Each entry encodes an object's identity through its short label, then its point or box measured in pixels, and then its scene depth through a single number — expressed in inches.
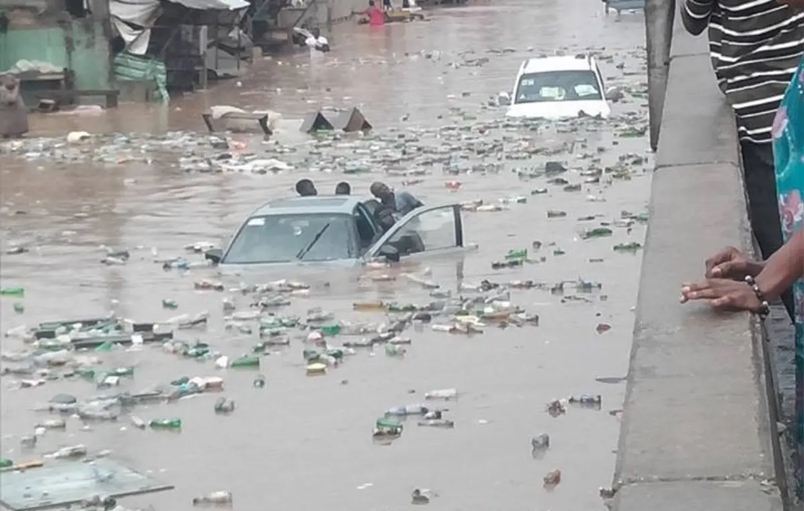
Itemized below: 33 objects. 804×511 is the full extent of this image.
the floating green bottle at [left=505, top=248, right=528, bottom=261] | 741.3
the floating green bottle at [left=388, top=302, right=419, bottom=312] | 632.4
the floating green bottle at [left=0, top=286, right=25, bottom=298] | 705.0
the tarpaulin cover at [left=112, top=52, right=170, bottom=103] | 1533.0
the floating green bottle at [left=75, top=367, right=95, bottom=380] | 548.2
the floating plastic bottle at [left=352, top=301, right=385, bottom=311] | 636.1
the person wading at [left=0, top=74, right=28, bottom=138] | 1233.4
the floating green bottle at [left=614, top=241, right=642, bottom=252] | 756.0
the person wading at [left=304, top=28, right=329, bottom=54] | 2060.8
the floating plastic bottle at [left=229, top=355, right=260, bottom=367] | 553.6
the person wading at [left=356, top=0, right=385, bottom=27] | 2559.1
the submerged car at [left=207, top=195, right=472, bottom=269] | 677.9
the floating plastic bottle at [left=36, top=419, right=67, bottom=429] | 486.6
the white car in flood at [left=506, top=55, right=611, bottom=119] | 1179.3
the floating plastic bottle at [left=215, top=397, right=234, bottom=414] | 497.4
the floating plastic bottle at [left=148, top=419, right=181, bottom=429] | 482.9
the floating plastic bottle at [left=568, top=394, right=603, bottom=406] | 485.7
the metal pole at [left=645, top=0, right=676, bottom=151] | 288.4
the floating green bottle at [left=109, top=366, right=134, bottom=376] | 549.0
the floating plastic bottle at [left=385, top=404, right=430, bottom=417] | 480.1
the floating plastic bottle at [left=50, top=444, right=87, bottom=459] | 454.9
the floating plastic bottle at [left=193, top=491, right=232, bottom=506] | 400.5
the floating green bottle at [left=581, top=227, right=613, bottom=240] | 798.0
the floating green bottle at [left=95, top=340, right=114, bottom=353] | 589.9
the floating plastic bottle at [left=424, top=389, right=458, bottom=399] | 500.1
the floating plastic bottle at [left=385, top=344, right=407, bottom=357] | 565.4
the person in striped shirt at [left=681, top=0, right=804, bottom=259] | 182.4
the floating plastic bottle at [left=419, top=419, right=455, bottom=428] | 468.4
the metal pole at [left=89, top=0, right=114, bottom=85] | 1523.1
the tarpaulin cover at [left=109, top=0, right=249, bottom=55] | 1562.5
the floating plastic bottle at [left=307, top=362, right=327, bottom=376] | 542.6
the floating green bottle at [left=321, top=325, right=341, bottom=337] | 599.5
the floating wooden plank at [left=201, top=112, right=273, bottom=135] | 1260.8
